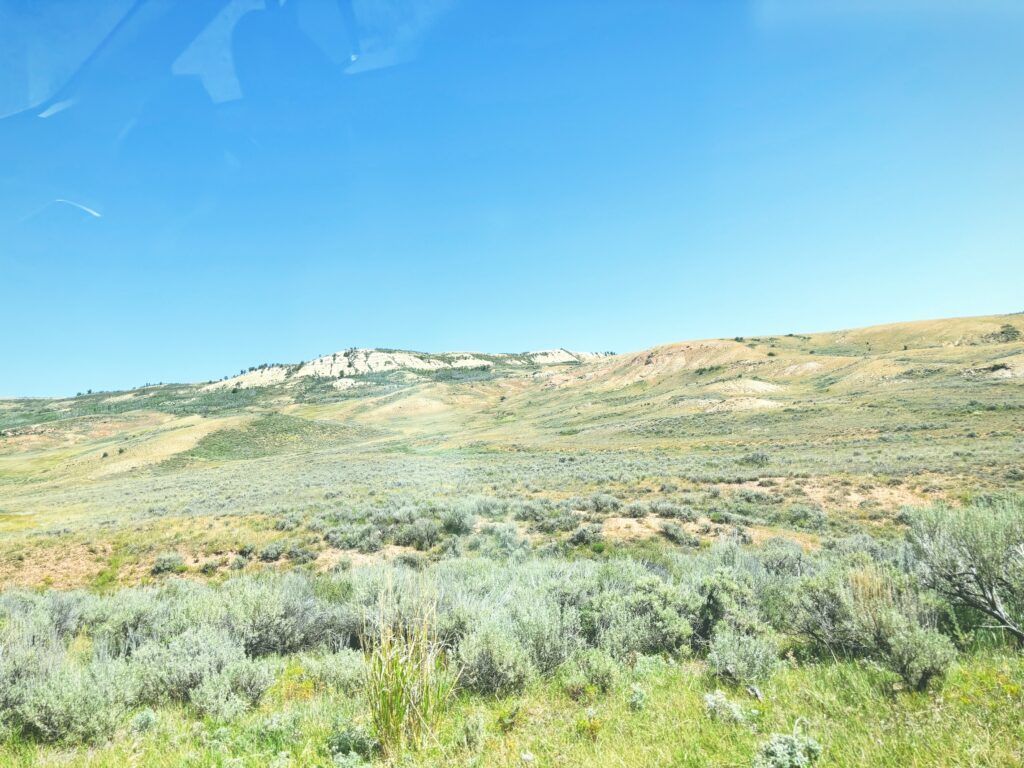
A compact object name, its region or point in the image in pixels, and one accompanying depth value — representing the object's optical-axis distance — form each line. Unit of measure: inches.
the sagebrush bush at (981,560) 190.1
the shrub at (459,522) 639.1
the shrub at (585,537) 578.2
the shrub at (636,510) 691.4
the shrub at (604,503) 739.8
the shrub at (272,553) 591.8
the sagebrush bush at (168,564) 566.9
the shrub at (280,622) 253.6
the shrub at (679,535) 566.3
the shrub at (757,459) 1202.2
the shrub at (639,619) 218.2
